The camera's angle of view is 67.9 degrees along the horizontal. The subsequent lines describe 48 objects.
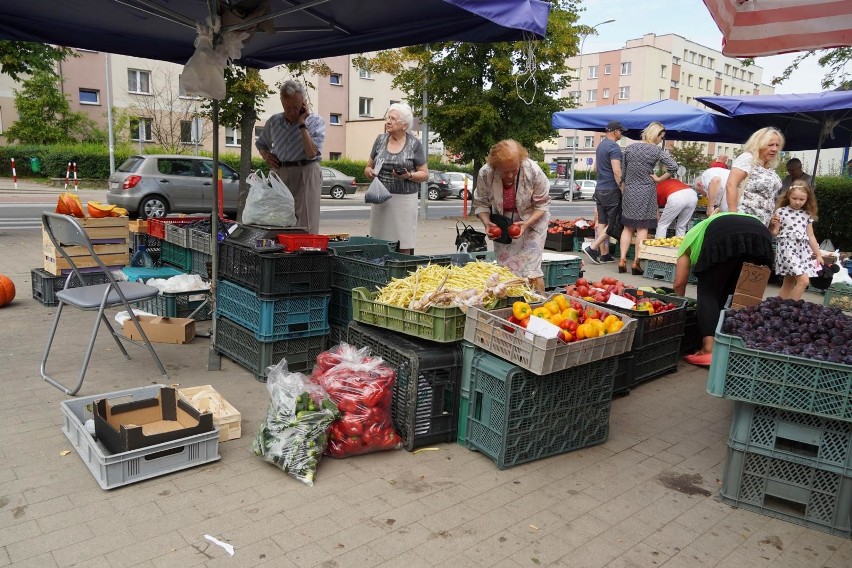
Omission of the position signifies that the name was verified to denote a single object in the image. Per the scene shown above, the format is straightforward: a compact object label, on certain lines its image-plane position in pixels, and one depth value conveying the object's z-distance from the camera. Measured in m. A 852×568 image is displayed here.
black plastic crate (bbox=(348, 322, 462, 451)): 3.73
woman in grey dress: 9.57
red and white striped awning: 3.42
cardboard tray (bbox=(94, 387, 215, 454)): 3.23
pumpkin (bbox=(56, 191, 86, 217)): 6.64
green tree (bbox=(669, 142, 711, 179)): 42.84
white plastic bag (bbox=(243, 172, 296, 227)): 5.41
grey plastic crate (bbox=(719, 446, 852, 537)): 3.09
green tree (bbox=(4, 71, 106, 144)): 31.94
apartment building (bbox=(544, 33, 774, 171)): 67.56
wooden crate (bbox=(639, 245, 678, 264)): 9.41
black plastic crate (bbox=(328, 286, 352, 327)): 5.09
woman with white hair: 6.12
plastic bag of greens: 3.43
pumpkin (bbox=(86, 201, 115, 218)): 6.71
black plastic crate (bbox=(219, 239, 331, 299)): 4.59
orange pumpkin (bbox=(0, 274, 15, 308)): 6.60
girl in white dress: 6.34
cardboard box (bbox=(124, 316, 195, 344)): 5.66
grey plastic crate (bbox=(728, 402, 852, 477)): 3.04
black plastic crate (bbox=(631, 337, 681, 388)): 5.12
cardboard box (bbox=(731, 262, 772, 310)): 5.27
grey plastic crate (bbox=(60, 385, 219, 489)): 3.19
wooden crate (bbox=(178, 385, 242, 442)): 3.81
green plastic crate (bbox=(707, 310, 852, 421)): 2.97
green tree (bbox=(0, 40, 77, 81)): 11.67
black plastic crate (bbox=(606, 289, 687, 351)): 4.95
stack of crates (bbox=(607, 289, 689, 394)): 4.94
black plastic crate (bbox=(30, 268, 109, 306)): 6.72
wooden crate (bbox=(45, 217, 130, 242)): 6.73
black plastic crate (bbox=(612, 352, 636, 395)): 4.89
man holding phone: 6.46
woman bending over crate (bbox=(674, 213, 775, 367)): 5.12
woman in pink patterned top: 5.27
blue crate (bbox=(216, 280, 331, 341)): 4.67
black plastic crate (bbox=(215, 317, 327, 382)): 4.76
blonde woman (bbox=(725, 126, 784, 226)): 6.04
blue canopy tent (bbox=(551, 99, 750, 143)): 10.64
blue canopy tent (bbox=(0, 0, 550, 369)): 4.66
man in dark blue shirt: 10.13
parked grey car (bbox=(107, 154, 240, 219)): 16.09
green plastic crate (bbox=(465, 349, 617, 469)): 3.54
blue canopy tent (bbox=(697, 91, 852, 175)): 8.60
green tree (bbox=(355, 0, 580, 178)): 18.61
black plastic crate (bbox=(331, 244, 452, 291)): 4.66
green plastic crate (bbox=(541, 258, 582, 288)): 7.87
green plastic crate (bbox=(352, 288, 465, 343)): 3.79
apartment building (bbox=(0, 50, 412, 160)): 34.38
